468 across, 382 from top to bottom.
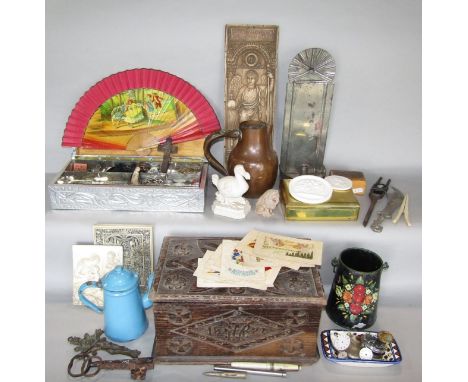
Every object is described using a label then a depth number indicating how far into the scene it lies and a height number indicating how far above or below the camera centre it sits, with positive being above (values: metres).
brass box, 1.74 -0.08
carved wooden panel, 1.87 +0.46
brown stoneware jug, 1.79 +0.13
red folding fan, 1.88 +0.29
